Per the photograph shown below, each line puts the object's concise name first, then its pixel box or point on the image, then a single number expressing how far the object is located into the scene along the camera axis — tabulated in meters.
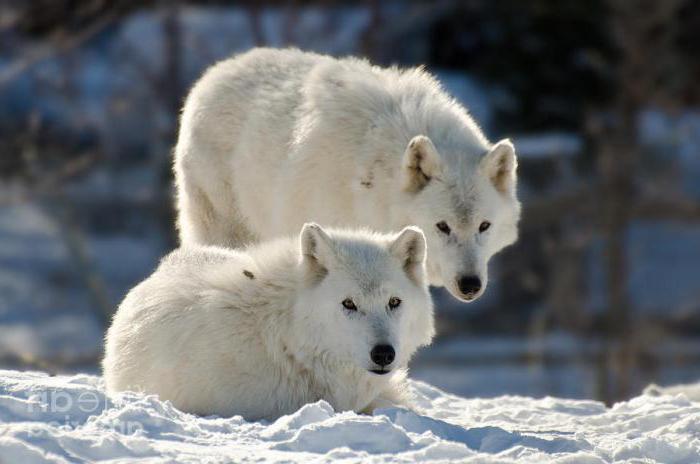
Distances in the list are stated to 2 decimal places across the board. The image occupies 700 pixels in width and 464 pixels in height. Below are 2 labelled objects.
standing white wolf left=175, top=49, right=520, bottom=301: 16.08
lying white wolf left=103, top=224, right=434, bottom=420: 12.79
